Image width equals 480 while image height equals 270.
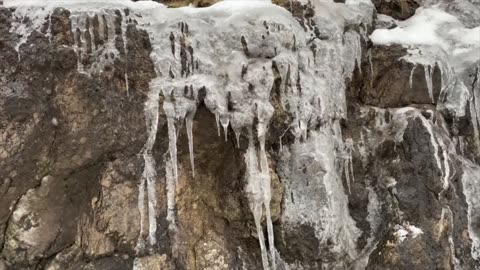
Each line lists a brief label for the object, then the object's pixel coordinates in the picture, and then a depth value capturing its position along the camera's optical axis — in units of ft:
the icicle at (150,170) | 14.38
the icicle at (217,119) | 14.76
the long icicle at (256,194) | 14.94
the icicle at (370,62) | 18.54
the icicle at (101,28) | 14.11
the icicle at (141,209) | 14.24
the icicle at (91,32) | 13.99
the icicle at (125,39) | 14.38
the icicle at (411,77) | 17.93
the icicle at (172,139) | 14.38
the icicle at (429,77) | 17.81
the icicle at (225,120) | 14.80
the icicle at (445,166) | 16.29
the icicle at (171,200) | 14.74
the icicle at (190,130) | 14.51
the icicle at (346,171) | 17.10
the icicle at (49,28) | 13.66
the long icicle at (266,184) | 14.96
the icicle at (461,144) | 18.11
